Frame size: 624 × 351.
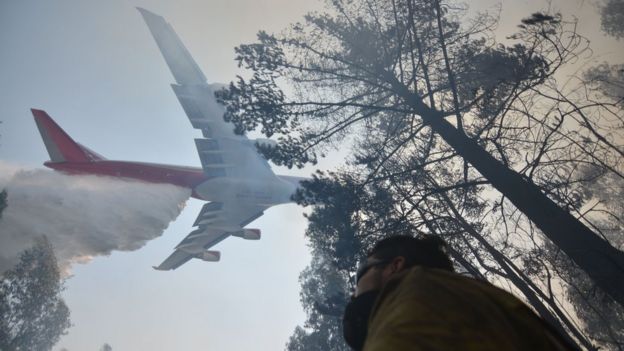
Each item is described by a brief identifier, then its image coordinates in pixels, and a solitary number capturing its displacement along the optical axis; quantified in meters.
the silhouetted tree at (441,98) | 5.32
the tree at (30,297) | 22.77
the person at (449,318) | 0.86
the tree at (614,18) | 21.38
